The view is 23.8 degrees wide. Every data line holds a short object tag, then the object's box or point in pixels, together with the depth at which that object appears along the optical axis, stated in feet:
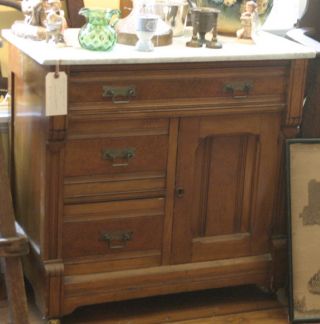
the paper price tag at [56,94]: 6.97
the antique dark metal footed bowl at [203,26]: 7.72
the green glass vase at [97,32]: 7.30
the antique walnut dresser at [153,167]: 7.34
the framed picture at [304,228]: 8.14
